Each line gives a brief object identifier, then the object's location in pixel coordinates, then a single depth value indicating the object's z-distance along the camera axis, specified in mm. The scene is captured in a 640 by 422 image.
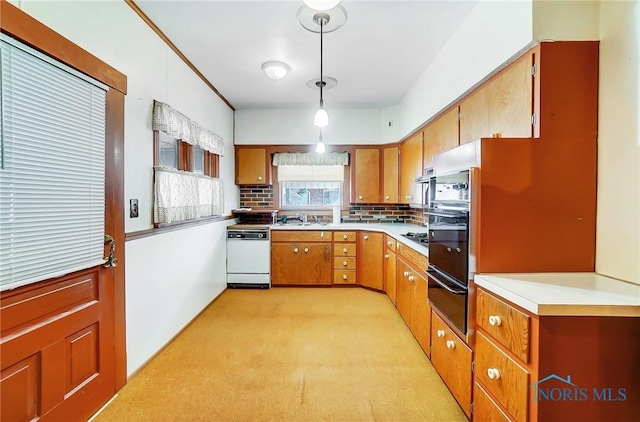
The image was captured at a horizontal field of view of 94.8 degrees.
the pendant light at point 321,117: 2453
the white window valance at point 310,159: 4391
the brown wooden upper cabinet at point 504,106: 1570
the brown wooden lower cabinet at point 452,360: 1597
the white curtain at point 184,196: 2279
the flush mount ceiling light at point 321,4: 1578
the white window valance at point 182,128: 2232
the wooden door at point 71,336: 1250
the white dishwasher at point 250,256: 3986
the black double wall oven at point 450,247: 1566
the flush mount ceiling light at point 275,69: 2822
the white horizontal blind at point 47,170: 1195
